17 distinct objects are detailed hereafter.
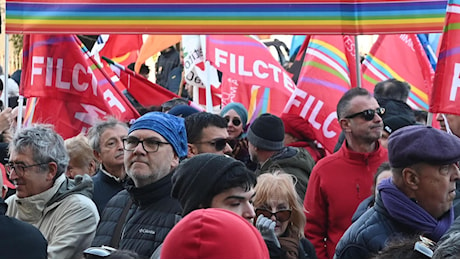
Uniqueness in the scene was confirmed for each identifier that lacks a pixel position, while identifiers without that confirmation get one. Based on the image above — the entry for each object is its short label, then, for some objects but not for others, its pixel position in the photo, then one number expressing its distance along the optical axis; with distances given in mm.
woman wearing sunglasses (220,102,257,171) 8820
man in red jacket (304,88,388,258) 6828
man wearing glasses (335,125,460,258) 4922
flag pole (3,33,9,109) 8125
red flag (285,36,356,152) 8570
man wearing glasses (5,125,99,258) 6137
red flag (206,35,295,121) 9938
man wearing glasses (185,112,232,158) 6812
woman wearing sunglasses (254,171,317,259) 5840
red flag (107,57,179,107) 11070
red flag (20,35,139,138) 8516
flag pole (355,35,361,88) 7996
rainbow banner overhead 7895
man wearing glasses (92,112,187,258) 5516
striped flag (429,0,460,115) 6258
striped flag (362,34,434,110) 11000
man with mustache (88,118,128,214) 7102
